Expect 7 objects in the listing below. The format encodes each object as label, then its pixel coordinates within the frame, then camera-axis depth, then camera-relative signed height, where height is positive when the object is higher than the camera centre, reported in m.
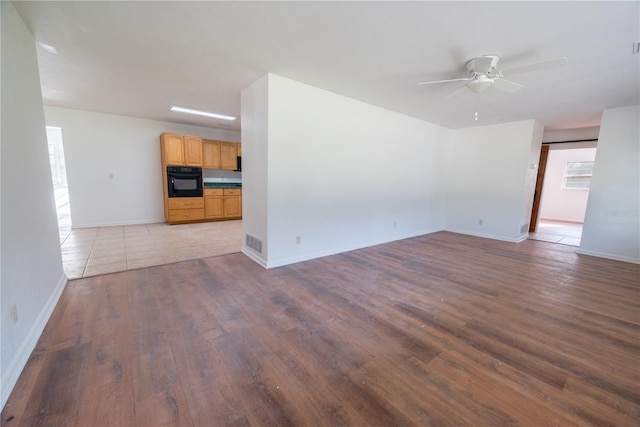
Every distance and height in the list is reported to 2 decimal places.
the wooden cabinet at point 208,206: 6.09 -0.74
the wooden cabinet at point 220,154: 6.48 +0.65
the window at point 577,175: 8.33 +0.47
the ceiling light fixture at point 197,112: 4.86 +1.34
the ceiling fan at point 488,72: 2.43 +1.17
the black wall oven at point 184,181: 5.91 -0.10
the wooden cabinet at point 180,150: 5.84 +0.66
